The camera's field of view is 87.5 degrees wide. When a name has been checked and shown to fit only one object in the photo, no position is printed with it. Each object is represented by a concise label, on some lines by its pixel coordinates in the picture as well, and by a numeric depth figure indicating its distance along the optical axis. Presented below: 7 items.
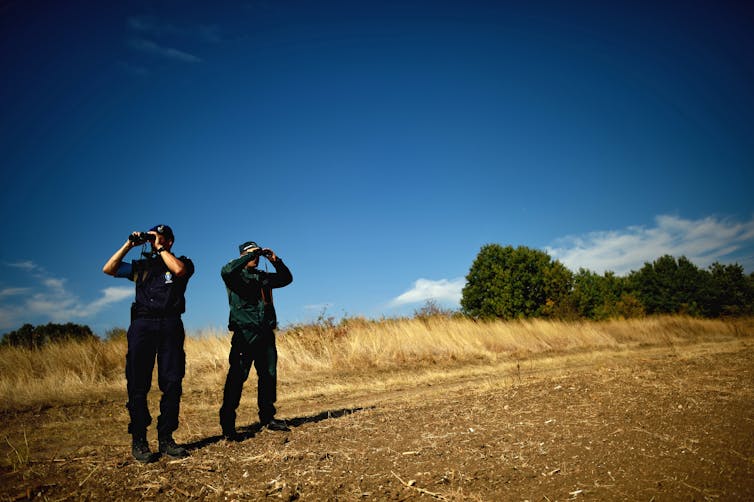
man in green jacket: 4.59
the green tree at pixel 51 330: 17.81
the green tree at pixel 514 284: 25.06
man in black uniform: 3.84
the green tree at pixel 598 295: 26.19
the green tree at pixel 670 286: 34.53
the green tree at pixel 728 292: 33.84
